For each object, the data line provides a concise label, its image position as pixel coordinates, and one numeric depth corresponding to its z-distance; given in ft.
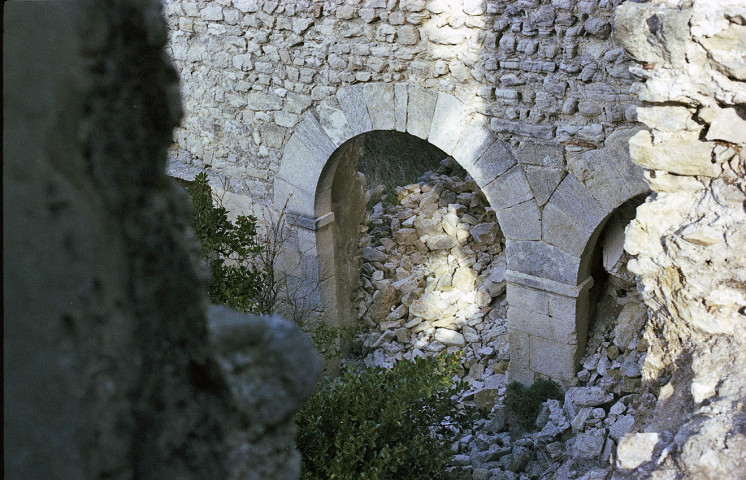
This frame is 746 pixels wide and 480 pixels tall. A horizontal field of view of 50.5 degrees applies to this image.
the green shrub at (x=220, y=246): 17.56
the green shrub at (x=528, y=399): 20.53
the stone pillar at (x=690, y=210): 8.59
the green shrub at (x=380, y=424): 14.40
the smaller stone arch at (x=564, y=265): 18.56
